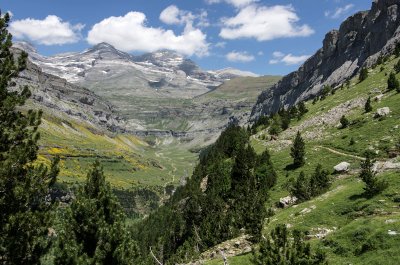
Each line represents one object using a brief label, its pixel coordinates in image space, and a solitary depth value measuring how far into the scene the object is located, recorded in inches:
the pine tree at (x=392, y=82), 2904.3
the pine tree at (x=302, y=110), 3878.0
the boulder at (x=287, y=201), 2082.1
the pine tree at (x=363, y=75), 3948.6
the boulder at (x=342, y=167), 2100.3
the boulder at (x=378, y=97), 2907.2
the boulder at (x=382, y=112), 2518.2
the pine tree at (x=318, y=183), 1861.5
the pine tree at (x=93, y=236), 927.0
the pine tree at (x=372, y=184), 1381.6
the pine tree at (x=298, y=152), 2495.1
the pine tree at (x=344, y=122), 2778.1
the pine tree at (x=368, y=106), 2789.4
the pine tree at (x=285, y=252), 668.7
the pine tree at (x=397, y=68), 3292.6
